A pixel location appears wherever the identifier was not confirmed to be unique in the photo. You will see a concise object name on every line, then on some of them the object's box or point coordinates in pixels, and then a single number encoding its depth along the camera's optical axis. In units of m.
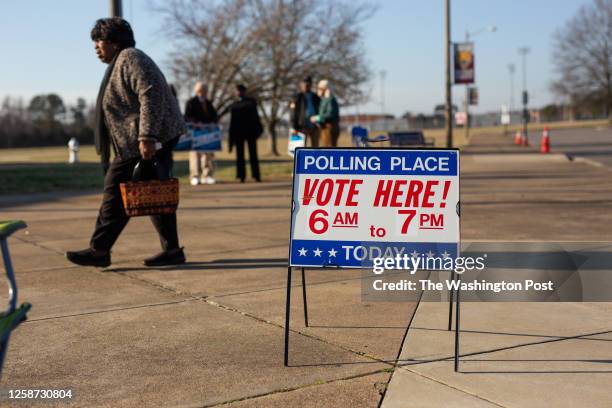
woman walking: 6.72
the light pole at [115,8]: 10.32
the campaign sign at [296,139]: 16.42
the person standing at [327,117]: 14.25
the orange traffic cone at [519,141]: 42.41
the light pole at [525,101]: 46.67
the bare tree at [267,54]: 34.59
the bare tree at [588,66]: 91.31
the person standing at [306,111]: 15.09
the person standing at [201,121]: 16.23
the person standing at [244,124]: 16.44
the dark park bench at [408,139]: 23.92
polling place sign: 4.40
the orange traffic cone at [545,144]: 29.63
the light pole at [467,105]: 57.50
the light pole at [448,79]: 33.38
